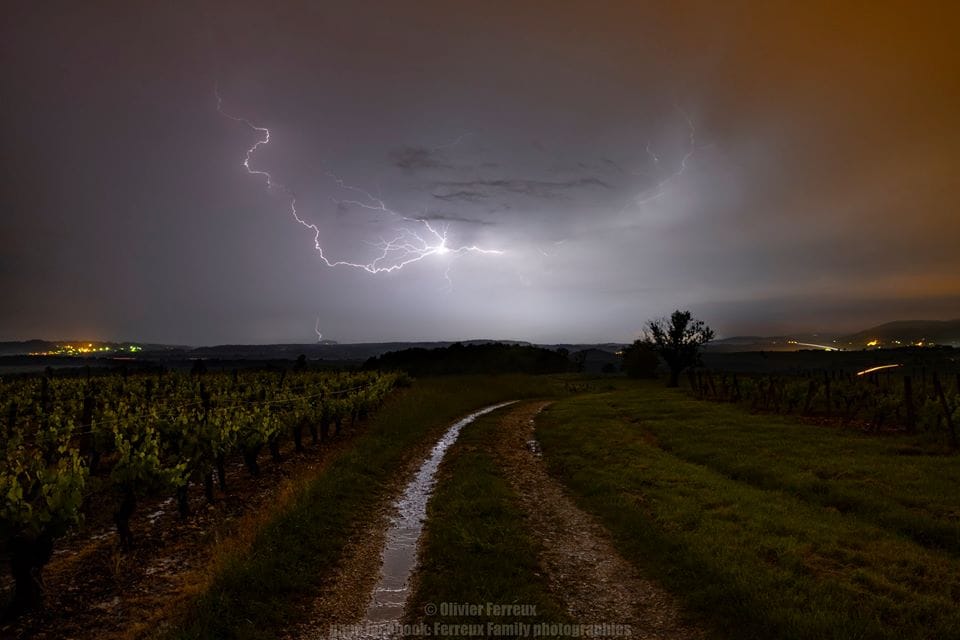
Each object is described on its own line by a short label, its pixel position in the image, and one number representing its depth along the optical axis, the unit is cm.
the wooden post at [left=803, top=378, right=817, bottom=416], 2997
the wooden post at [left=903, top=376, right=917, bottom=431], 2347
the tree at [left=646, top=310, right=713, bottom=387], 7338
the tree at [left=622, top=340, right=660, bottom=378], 8625
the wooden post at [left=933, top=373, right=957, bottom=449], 2003
